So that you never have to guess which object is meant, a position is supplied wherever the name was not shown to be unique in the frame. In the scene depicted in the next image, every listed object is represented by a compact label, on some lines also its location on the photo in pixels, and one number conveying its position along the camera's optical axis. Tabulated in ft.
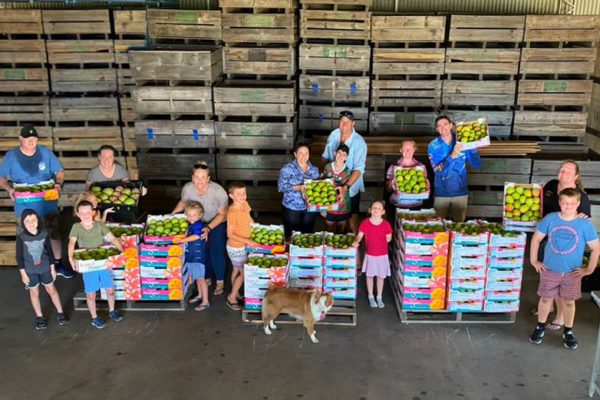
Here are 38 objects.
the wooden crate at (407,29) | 36.78
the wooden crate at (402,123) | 38.29
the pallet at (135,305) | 27.07
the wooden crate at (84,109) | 38.73
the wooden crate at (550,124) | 37.47
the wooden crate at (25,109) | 38.65
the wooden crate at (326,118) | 38.40
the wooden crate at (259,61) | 36.32
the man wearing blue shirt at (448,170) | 28.17
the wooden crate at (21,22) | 37.37
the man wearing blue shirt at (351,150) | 28.73
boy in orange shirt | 26.24
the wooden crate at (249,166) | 35.70
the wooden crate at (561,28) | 36.09
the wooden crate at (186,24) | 36.27
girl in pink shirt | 26.05
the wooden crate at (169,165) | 35.37
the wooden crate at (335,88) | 37.76
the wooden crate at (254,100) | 34.55
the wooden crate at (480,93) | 37.58
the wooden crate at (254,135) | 35.17
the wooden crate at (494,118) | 37.81
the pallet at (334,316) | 26.00
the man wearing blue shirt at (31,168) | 27.78
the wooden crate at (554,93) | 36.99
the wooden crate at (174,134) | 34.73
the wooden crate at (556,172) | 35.09
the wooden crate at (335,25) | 36.76
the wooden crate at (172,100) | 33.88
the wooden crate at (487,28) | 36.52
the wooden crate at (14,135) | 38.83
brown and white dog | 24.07
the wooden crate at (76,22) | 37.52
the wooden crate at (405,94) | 37.93
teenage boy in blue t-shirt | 22.81
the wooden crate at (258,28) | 35.94
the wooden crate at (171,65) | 33.14
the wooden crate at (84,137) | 38.73
